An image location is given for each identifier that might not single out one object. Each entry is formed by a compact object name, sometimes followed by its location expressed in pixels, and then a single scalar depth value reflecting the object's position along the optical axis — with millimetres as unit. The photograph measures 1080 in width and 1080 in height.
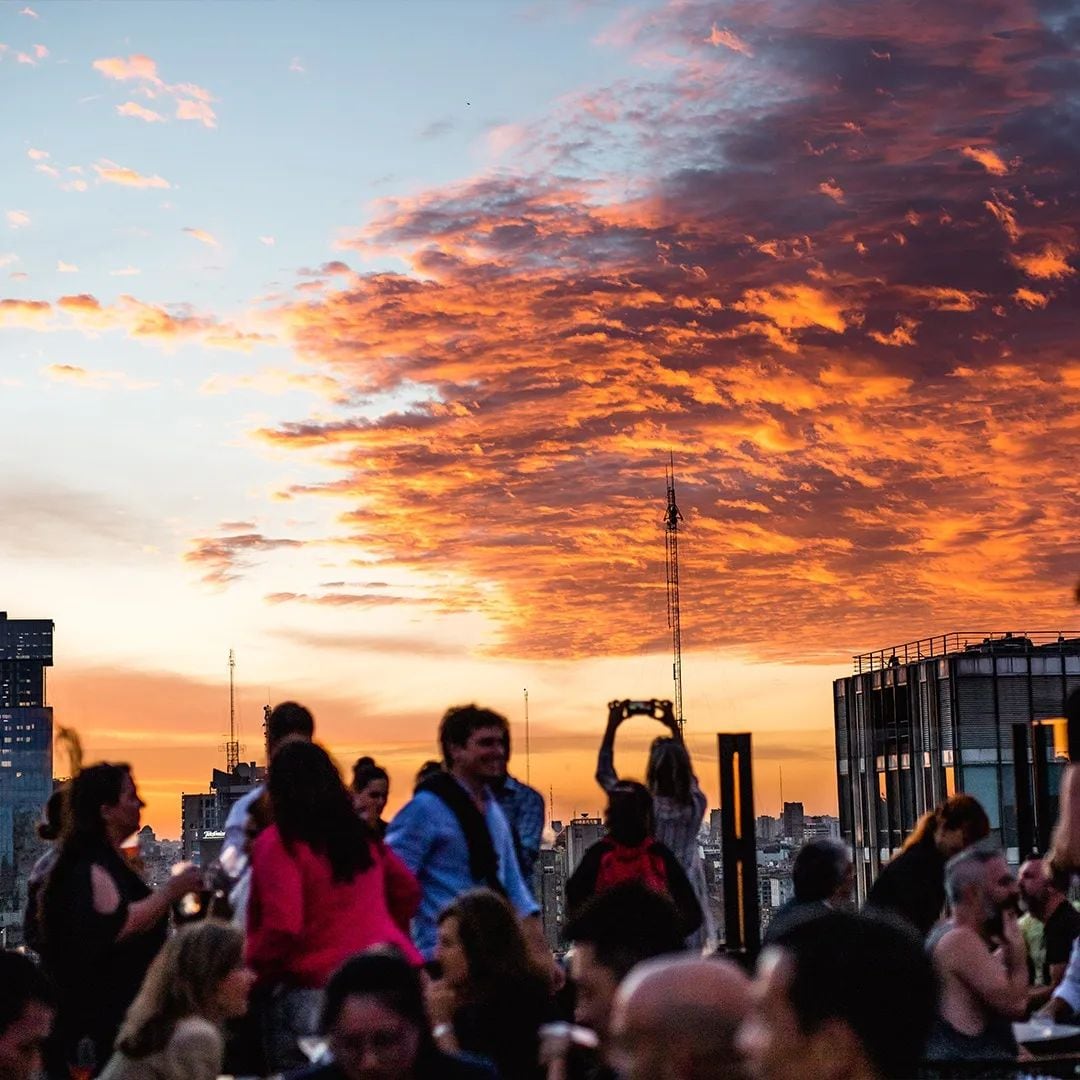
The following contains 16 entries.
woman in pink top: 6801
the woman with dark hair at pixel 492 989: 5688
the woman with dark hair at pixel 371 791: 9727
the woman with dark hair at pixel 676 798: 10023
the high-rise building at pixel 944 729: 86375
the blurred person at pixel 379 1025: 4773
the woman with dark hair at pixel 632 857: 9172
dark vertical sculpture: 11000
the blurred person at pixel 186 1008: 5762
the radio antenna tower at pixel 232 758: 162275
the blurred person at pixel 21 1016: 5820
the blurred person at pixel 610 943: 5078
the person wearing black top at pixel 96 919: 7328
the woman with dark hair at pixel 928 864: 8664
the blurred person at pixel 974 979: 7266
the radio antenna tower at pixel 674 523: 51906
